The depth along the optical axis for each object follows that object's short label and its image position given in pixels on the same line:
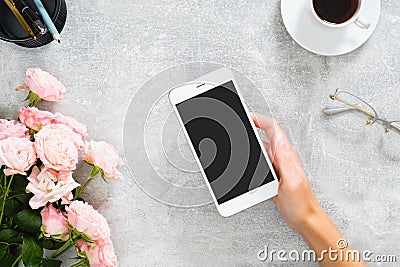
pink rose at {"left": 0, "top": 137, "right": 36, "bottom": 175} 0.73
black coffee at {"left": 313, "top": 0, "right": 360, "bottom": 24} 0.81
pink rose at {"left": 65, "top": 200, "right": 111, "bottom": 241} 0.76
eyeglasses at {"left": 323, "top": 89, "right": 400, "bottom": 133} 0.85
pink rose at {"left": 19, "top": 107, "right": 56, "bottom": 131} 0.79
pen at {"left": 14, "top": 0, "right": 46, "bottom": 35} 0.79
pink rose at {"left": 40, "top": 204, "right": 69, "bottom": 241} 0.78
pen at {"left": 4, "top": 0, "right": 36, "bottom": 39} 0.75
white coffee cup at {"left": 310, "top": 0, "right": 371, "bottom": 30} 0.80
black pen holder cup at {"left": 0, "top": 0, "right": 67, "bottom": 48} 0.81
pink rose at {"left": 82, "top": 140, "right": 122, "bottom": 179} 0.79
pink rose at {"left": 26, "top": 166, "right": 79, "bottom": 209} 0.76
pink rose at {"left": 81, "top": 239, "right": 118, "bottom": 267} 0.78
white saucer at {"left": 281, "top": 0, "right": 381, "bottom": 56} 0.83
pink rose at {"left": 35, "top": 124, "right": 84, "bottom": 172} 0.75
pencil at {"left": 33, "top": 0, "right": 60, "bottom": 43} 0.76
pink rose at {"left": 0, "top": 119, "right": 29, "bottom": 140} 0.77
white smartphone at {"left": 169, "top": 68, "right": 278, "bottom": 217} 0.79
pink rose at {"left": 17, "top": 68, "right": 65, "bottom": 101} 0.80
